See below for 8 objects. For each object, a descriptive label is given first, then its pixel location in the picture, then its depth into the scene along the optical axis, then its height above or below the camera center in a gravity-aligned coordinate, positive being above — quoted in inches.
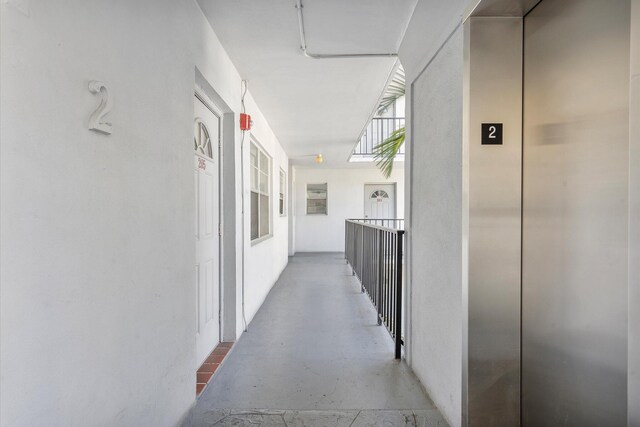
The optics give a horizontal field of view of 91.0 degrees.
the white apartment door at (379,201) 357.7 +9.9
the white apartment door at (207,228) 89.0 -5.8
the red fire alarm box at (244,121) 112.8 +31.8
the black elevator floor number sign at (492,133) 53.8 +13.1
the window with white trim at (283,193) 254.5 +14.0
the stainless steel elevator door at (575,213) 38.0 -0.4
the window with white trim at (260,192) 145.4 +8.9
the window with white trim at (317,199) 358.0 +12.0
